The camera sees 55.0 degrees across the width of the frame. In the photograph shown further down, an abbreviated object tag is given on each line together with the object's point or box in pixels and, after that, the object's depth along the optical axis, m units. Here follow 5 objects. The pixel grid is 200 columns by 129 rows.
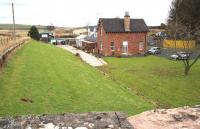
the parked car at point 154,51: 39.55
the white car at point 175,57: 32.14
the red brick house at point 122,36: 39.18
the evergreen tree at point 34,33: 55.10
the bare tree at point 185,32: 25.32
